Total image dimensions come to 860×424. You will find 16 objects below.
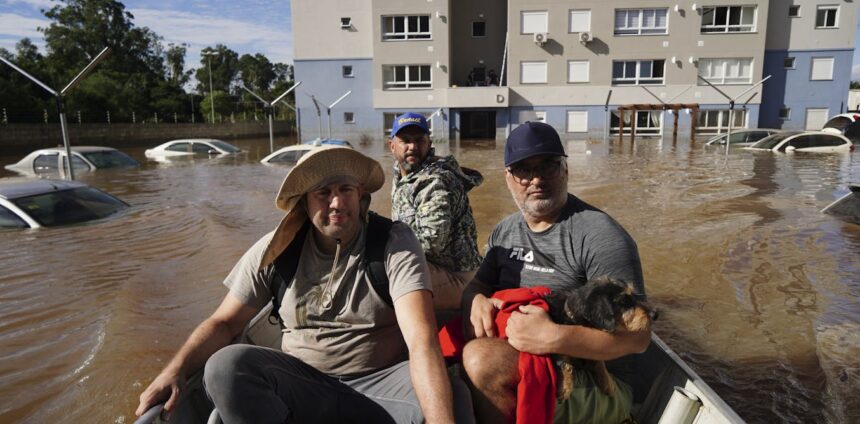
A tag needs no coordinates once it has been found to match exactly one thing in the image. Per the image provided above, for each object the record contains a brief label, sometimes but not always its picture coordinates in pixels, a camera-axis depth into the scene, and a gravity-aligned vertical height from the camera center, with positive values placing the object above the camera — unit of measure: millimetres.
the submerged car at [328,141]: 17481 -740
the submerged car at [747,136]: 24641 -883
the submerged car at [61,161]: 17266 -1276
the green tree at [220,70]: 70375 +7019
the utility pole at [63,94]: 11703 +592
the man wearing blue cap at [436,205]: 3508 -584
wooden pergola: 31344 +478
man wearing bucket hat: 2375 -964
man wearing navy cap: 2287 -789
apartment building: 33531 +3601
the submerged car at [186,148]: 23719 -1213
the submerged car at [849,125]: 29656 -512
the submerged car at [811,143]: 22609 -1108
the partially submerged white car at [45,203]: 9117 -1429
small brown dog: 2262 -805
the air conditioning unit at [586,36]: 33375 +4975
